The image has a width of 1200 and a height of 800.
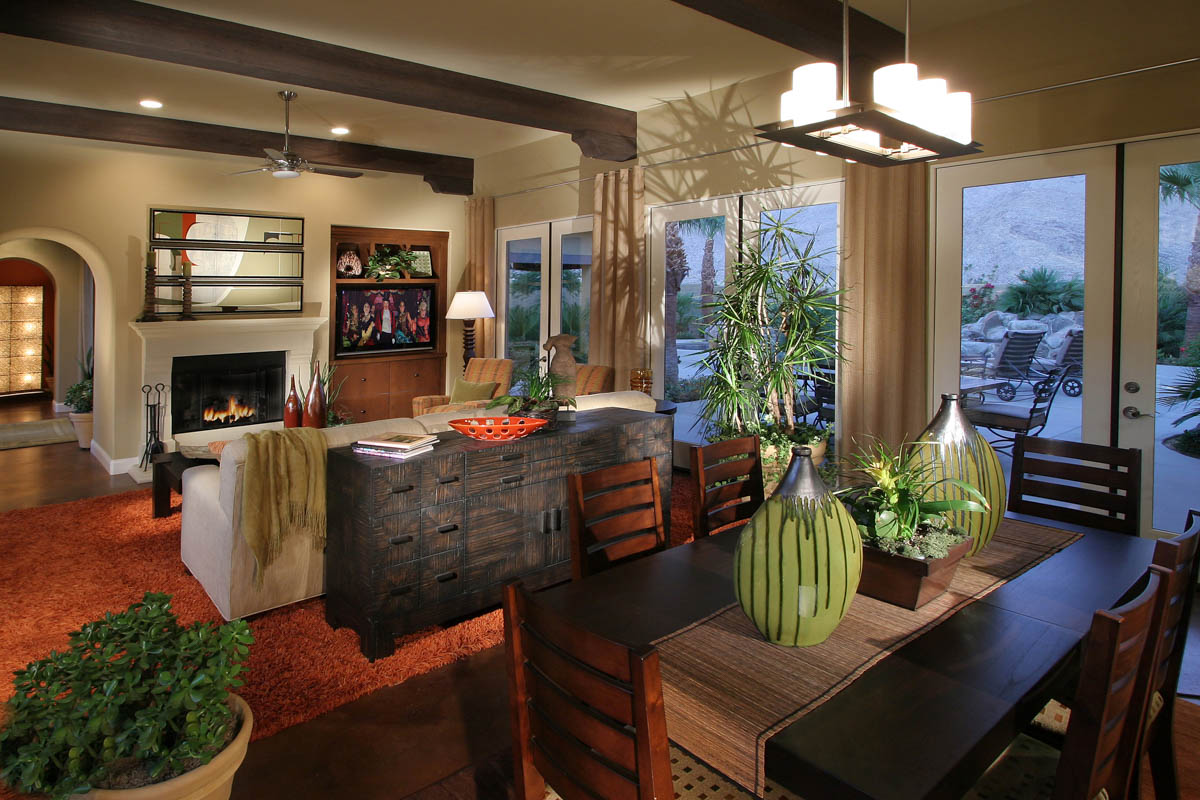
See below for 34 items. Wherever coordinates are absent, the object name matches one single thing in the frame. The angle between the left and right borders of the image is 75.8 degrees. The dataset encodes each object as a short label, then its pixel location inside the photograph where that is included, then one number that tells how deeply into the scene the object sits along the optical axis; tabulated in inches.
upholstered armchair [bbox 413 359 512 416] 266.8
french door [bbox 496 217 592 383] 270.1
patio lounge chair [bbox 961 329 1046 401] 155.7
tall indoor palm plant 174.7
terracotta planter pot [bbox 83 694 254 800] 59.1
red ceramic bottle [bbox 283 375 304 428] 180.2
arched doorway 238.1
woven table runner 47.8
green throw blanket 117.3
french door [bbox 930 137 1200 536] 137.3
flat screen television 303.0
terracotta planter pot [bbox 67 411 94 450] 279.7
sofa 119.6
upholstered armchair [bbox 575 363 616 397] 234.5
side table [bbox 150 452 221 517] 173.2
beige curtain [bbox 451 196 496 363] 308.2
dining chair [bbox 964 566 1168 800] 45.4
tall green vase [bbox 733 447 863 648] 55.1
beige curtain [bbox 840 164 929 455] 169.0
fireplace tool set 248.1
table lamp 285.4
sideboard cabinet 111.5
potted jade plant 56.7
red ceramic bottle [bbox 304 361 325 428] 179.3
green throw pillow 246.4
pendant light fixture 77.1
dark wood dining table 43.6
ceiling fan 204.9
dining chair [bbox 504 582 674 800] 42.5
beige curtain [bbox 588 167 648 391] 236.7
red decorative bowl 124.1
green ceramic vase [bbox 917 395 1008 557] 74.7
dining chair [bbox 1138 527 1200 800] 55.8
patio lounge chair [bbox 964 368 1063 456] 154.2
